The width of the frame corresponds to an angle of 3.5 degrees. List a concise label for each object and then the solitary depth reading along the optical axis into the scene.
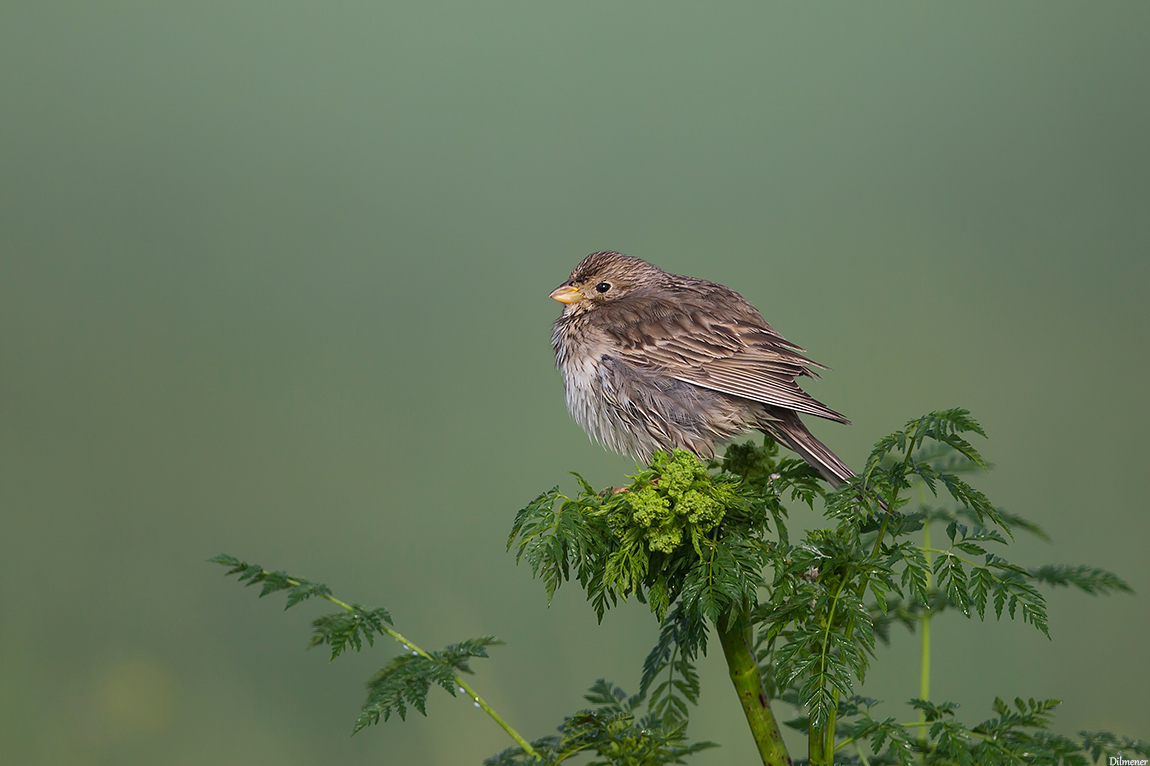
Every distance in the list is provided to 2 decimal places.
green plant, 6.44
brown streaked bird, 6.59
